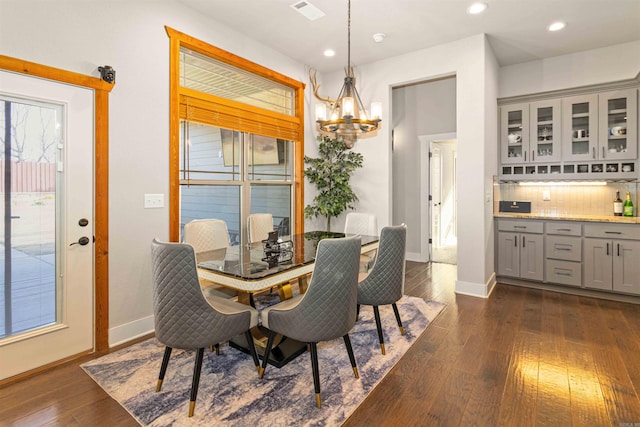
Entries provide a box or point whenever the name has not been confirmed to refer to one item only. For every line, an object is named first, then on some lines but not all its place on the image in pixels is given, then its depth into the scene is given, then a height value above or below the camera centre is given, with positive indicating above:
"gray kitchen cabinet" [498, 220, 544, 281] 4.28 -0.51
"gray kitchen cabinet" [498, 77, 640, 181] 4.05 +0.99
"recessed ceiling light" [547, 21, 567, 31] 3.59 +2.01
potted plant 4.76 +0.47
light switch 2.98 +0.08
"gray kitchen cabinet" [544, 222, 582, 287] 4.04 -0.52
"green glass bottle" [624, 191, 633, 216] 4.04 +0.05
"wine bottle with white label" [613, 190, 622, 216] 4.13 +0.05
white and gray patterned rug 1.86 -1.12
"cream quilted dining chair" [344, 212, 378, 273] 3.89 -0.17
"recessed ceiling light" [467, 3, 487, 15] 3.27 +2.01
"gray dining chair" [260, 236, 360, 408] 1.93 -0.54
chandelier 2.87 +0.84
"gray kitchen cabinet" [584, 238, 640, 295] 3.72 -0.62
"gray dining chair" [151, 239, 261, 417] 1.83 -0.55
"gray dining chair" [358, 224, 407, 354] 2.58 -0.50
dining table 2.06 -0.38
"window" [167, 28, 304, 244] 3.32 +0.82
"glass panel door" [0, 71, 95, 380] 2.26 -0.09
